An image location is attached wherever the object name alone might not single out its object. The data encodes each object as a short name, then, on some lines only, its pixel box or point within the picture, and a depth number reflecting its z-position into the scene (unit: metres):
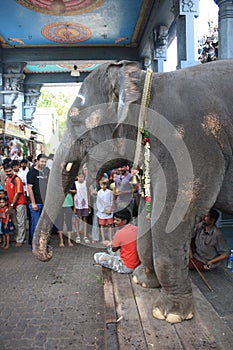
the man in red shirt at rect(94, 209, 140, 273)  3.84
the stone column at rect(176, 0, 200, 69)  6.59
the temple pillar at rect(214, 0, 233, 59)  5.04
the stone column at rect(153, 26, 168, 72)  9.32
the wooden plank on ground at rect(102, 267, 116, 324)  2.68
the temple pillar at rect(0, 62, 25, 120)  12.77
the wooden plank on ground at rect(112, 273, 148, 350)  2.35
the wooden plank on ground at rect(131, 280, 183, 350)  2.31
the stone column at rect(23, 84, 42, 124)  17.16
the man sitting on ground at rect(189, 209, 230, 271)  4.41
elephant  2.29
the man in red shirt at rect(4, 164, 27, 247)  6.13
